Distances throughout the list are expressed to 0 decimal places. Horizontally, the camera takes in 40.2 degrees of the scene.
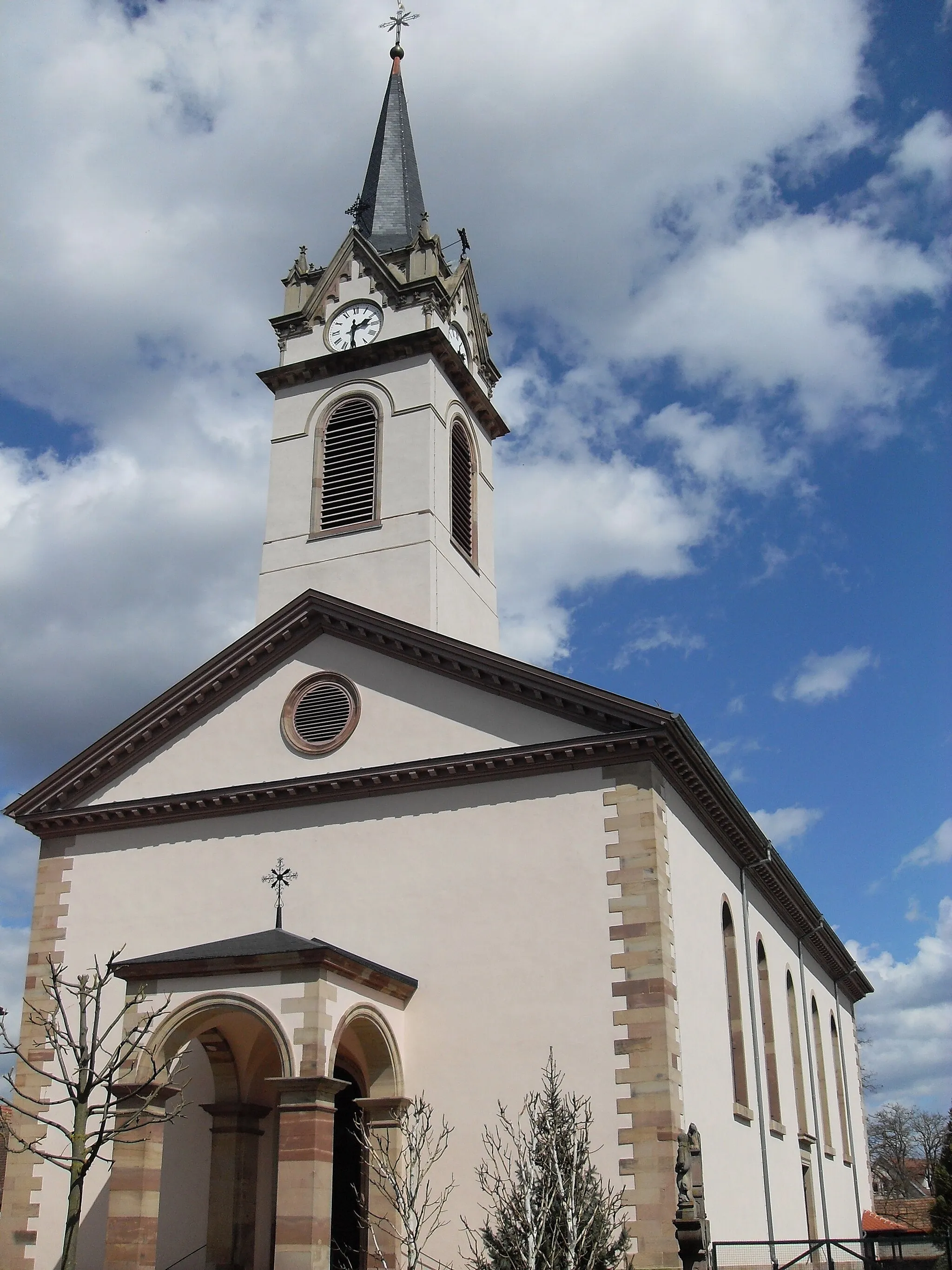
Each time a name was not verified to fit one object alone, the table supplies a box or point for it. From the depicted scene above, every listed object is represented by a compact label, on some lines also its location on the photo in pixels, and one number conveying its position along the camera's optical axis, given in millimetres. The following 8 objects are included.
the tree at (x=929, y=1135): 80625
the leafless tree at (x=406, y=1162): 17125
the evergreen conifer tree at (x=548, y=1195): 13391
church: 17594
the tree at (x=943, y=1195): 35094
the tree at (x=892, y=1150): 76062
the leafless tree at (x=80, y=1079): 12758
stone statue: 15406
